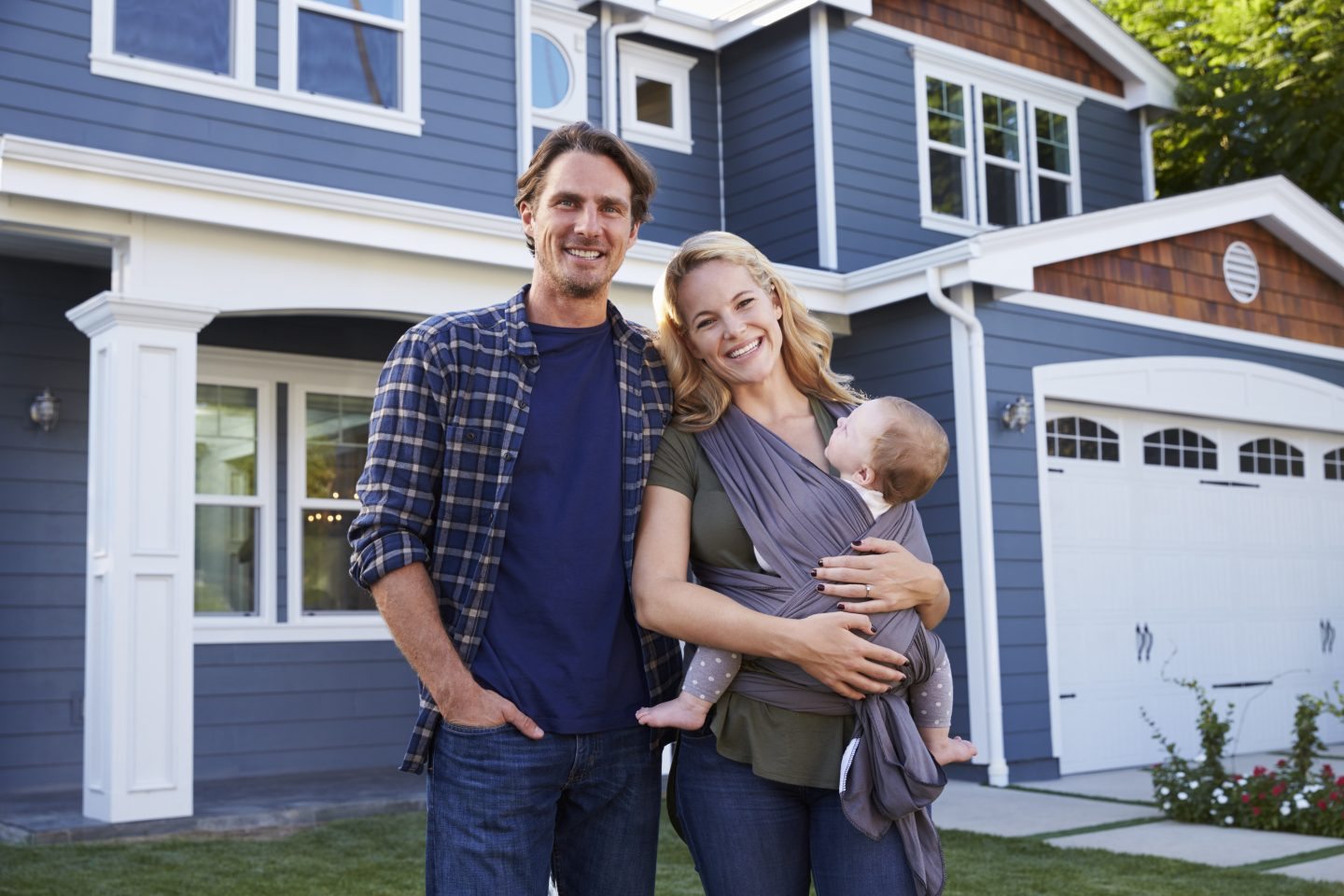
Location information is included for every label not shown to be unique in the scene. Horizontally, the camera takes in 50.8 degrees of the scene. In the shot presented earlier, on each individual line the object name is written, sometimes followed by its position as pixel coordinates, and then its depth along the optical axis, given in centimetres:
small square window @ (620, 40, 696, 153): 1083
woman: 236
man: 237
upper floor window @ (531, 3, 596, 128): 1027
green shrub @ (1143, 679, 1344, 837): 669
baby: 243
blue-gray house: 683
